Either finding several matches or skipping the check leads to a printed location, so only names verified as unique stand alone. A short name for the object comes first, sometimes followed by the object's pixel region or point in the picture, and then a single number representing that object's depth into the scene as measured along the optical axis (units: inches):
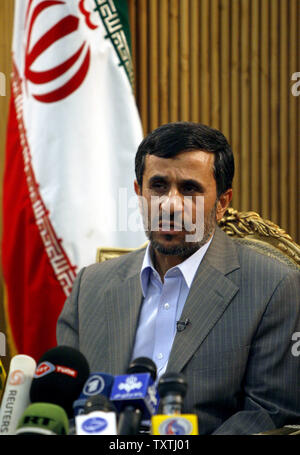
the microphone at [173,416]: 230.2
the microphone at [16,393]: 232.6
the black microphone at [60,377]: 232.7
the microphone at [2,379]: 239.7
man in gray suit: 245.2
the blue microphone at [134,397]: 230.2
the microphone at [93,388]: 234.0
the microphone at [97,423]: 229.9
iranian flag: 279.4
